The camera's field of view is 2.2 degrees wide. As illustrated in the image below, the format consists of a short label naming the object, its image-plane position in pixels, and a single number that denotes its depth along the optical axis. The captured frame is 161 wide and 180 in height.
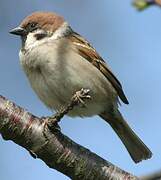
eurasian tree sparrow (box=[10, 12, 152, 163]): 3.09
